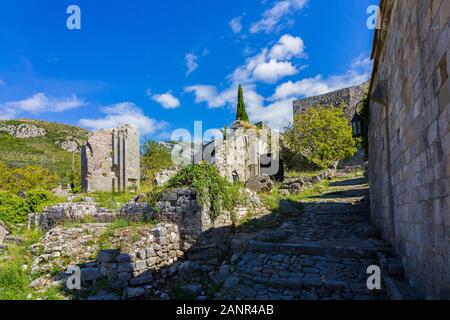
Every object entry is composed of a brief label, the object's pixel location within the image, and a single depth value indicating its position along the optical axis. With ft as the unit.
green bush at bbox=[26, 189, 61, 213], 41.68
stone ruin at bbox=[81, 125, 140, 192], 53.47
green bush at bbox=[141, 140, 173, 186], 90.94
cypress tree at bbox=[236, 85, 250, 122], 102.58
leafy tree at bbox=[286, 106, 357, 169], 83.15
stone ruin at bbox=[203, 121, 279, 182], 61.31
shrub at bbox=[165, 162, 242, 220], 29.53
